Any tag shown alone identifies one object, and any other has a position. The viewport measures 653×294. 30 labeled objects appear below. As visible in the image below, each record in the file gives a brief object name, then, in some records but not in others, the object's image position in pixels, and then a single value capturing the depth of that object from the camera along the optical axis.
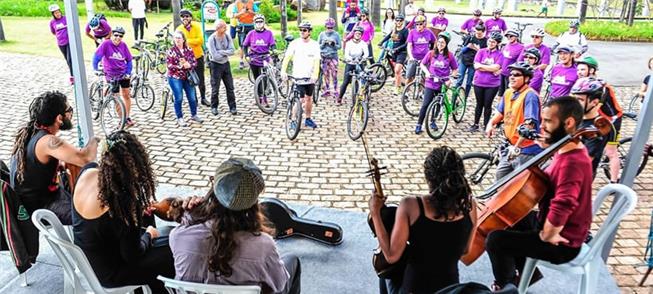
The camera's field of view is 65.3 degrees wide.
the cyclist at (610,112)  5.16
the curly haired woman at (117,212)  2.68
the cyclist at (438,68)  7.43
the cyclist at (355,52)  8.69
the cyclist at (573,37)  9.48
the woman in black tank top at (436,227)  2.51
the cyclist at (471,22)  10.96
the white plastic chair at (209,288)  2.28
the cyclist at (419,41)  9.30
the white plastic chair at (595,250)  2.89
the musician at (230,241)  2.33
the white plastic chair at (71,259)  2.56
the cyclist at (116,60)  7.20
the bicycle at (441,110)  7.57
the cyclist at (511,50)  7.71
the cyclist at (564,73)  6.60
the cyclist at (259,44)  8.64
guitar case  4.22
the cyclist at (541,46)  8.03
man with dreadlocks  3.40
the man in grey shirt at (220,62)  8.10
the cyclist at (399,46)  10.35
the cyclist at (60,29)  10.30
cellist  2.87
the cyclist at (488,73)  7.35
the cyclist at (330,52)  9.38
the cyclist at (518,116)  4.74
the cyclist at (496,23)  11.12
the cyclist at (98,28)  8.18
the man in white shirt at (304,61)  7.41
